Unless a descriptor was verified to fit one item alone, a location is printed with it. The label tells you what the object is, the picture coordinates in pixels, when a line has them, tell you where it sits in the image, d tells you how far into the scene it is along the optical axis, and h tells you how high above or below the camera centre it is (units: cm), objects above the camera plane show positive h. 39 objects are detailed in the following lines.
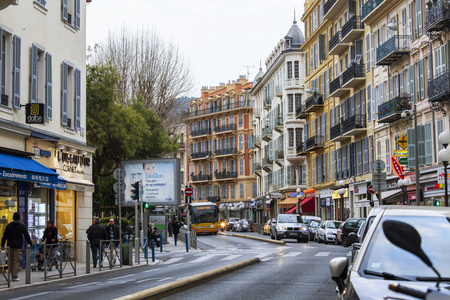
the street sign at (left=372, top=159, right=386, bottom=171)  3362 +187
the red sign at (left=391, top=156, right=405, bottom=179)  3953 +204
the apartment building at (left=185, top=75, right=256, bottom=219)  11650 +964
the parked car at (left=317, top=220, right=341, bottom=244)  4584 -126
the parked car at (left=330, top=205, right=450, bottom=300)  588 -39
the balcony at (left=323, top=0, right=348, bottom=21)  5792 +1512
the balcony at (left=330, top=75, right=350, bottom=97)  5726 +884
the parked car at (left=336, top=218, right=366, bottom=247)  3750 -82
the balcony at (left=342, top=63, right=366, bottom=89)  5312 +913
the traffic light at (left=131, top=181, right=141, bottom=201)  2948 +71
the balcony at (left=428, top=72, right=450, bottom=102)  3597 +562
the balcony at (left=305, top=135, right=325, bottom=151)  6638 +574
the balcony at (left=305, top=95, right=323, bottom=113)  6581 +903
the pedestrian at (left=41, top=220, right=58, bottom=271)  2467 -66
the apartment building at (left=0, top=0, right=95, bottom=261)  2422 +320
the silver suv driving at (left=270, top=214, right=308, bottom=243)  4869 -112
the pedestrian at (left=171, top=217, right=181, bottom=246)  4897 -92
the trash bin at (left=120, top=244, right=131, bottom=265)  2690 -139
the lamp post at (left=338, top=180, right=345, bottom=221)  5091 +118
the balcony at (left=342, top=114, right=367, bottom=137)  5319 +576
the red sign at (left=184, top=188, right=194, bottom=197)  4432 +108
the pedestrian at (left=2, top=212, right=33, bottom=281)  1942 -60
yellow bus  7669 -79
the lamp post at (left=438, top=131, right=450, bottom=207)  2625 +183
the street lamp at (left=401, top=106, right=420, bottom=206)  3309 +179
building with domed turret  7831 +864
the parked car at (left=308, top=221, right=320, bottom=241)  5188 -127
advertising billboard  4066 +176
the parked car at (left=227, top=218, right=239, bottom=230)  9712 -150
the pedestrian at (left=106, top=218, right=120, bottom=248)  3141 -72
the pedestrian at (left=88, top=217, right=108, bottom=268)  2544 -79
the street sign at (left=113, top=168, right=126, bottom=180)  2849 +138
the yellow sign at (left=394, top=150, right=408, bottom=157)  3851 +274
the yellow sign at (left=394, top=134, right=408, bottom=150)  3881 +327
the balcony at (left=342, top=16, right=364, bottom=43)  5353 +1234
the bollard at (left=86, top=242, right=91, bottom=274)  2330 -134
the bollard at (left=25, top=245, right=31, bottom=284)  1905 -127
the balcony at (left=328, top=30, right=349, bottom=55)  5722 +1199
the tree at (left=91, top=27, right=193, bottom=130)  5297 +932
